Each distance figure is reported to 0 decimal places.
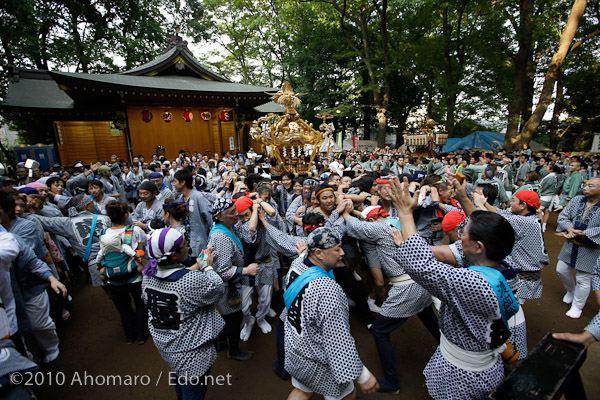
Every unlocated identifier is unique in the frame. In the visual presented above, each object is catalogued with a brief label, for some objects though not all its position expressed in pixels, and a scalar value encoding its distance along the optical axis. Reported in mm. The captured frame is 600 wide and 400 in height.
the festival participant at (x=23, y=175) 6670
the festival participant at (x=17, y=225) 2863
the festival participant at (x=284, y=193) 6156
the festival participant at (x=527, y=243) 3035
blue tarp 20781
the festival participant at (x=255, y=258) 3297
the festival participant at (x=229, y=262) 2877
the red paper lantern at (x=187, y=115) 14951
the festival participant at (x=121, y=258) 3256
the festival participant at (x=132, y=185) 8984
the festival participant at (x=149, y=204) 4457
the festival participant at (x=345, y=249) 3438
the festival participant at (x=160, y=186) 5069
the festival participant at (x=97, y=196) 4930
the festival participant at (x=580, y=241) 3564
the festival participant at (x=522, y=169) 9655
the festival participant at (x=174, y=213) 3684
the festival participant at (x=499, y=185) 5859
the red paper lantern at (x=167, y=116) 14719
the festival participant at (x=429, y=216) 3676
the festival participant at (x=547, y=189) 7352
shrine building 12727
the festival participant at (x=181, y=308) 2107
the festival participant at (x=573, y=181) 7172
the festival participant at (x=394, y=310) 2699
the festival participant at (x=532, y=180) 6190
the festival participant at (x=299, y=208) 4282
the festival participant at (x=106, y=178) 7259
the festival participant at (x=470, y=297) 1553
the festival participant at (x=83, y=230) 3896
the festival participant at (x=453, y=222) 2785
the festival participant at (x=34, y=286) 2782
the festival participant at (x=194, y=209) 4297
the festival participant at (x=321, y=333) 1827
